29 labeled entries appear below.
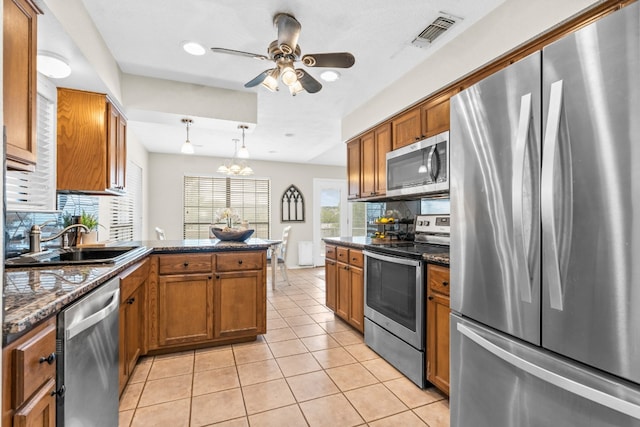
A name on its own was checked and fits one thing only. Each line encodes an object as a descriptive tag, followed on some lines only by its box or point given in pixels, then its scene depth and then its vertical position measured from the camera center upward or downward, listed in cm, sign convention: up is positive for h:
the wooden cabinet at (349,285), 301 -72
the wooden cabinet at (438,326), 193 -70
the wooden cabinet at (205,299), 262 -74
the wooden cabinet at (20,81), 126 +57
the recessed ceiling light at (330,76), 278 +127
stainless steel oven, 214 -62
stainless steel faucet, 207 -17
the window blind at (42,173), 202 +29
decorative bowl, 306 -20
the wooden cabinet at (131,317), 197 -73
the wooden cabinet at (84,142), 243 +57
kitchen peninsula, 160 -62
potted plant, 270 -14
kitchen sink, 172 -27
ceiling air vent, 204 +129
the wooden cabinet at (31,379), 84 -48
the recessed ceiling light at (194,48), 234 +128
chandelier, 448 +69
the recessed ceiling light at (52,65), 197 +97
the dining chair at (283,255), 541 -70
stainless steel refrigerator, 85 -7
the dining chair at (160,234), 461 -29
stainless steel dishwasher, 110 -60
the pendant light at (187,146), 329 +73
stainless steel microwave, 241 +41
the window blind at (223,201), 645 +29
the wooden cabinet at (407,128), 272 +81
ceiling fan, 199 +103
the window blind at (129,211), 408 +4
